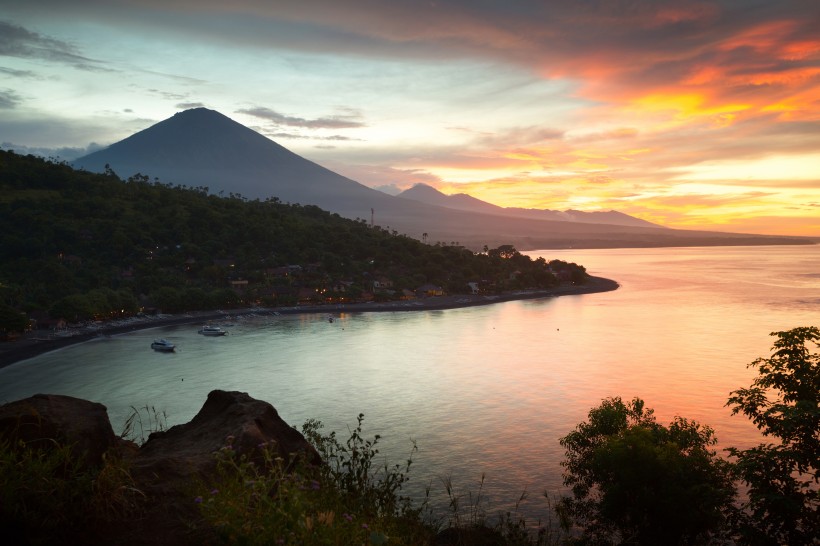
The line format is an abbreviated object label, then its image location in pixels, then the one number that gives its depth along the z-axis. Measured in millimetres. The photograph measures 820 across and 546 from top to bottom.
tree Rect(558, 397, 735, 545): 14219
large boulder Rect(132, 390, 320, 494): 7884
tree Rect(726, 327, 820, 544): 10609
